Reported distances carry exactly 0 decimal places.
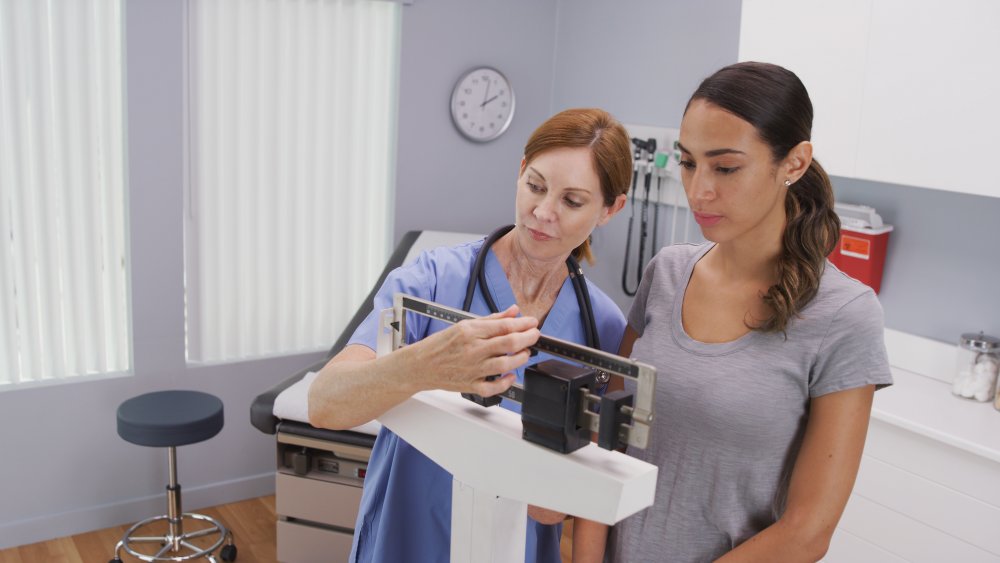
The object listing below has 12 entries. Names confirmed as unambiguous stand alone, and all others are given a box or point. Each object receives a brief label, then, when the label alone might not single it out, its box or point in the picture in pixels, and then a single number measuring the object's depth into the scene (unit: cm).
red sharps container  254
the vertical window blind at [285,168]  306
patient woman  113
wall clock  354
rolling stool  264
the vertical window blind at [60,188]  272
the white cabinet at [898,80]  203
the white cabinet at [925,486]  202
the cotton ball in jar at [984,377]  229
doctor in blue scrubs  125
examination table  257
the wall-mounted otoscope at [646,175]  327
